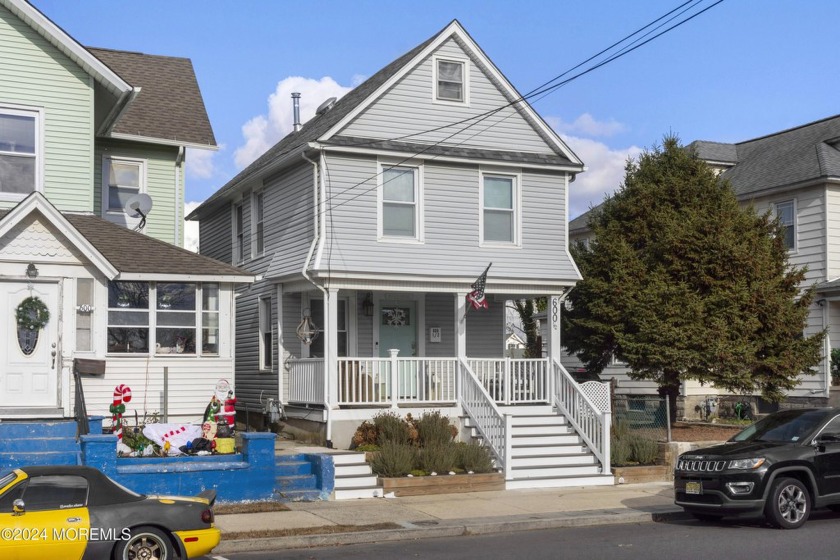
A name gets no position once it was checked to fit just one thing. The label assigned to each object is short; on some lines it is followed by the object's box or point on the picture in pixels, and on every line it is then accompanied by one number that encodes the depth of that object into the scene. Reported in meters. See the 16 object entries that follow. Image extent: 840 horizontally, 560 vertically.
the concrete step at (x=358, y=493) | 16.20
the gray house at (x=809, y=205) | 26.86
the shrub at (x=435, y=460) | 17.12
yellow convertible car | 9.62
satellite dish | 20.95
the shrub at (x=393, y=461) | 16.80
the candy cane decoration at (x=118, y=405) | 15.75
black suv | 13.35
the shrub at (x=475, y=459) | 17.55
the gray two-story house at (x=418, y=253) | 19.56
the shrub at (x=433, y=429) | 18.19
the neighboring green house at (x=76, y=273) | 16.83
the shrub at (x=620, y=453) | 19.08
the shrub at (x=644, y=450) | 19.22
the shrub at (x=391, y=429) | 18.05
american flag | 20.16
